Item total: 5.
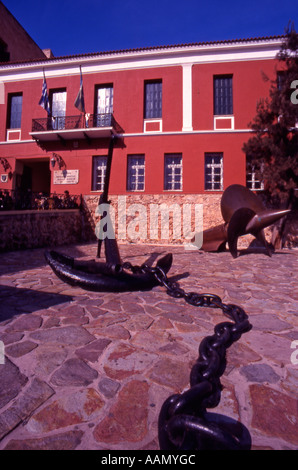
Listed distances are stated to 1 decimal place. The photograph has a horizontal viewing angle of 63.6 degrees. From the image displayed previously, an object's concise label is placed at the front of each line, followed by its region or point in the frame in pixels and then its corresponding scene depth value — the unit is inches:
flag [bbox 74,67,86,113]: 493.7
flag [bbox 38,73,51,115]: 516.4
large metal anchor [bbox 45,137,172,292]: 138.6
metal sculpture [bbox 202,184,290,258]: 272.4
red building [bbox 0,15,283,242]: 468.1
